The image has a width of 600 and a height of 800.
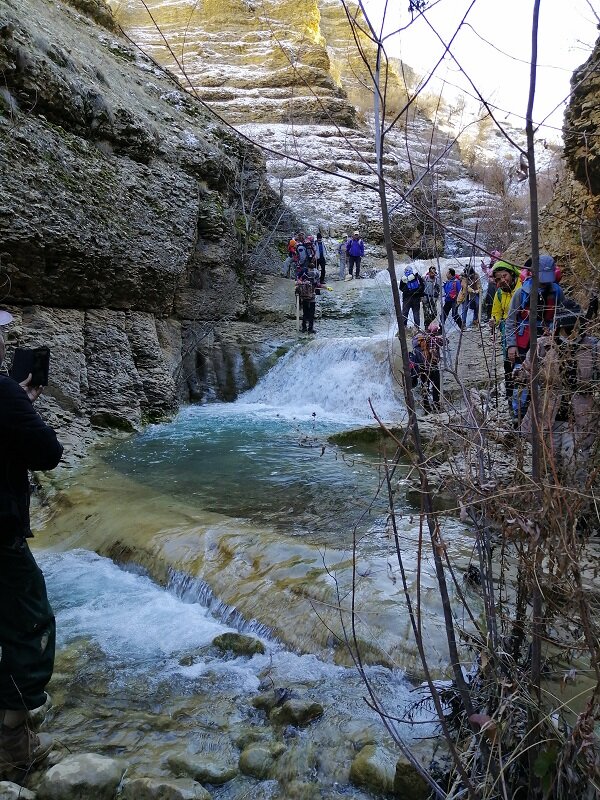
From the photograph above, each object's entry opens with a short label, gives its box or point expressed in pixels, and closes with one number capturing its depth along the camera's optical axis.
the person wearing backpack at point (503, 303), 2.78
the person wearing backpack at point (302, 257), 15.66
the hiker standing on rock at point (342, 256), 20.08
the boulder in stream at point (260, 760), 2.54
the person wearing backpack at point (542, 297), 3.51
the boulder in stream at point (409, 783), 2.22
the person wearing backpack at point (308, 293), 14.25
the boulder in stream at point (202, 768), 2.49
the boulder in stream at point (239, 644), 3.48
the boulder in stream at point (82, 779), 2.28
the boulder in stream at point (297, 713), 2.79
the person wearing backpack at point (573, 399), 1.85
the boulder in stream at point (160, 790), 2.28
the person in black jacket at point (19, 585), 2.28
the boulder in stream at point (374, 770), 2.39
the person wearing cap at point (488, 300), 7.87
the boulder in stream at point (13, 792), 2.22
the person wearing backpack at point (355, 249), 19.08
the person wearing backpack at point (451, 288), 6.53
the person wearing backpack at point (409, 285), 9.48
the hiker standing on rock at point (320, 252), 16.83
